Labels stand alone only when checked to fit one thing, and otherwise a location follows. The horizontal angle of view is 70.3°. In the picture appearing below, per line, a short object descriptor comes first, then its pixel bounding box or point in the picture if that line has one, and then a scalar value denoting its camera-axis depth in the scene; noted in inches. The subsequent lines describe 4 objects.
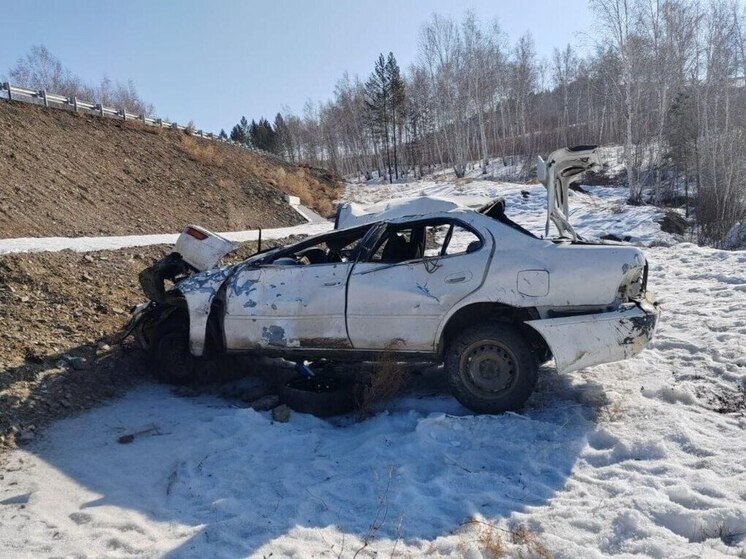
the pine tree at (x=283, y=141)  2839.6
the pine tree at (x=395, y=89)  1984.5
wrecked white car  161.3
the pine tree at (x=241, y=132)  3100.4
